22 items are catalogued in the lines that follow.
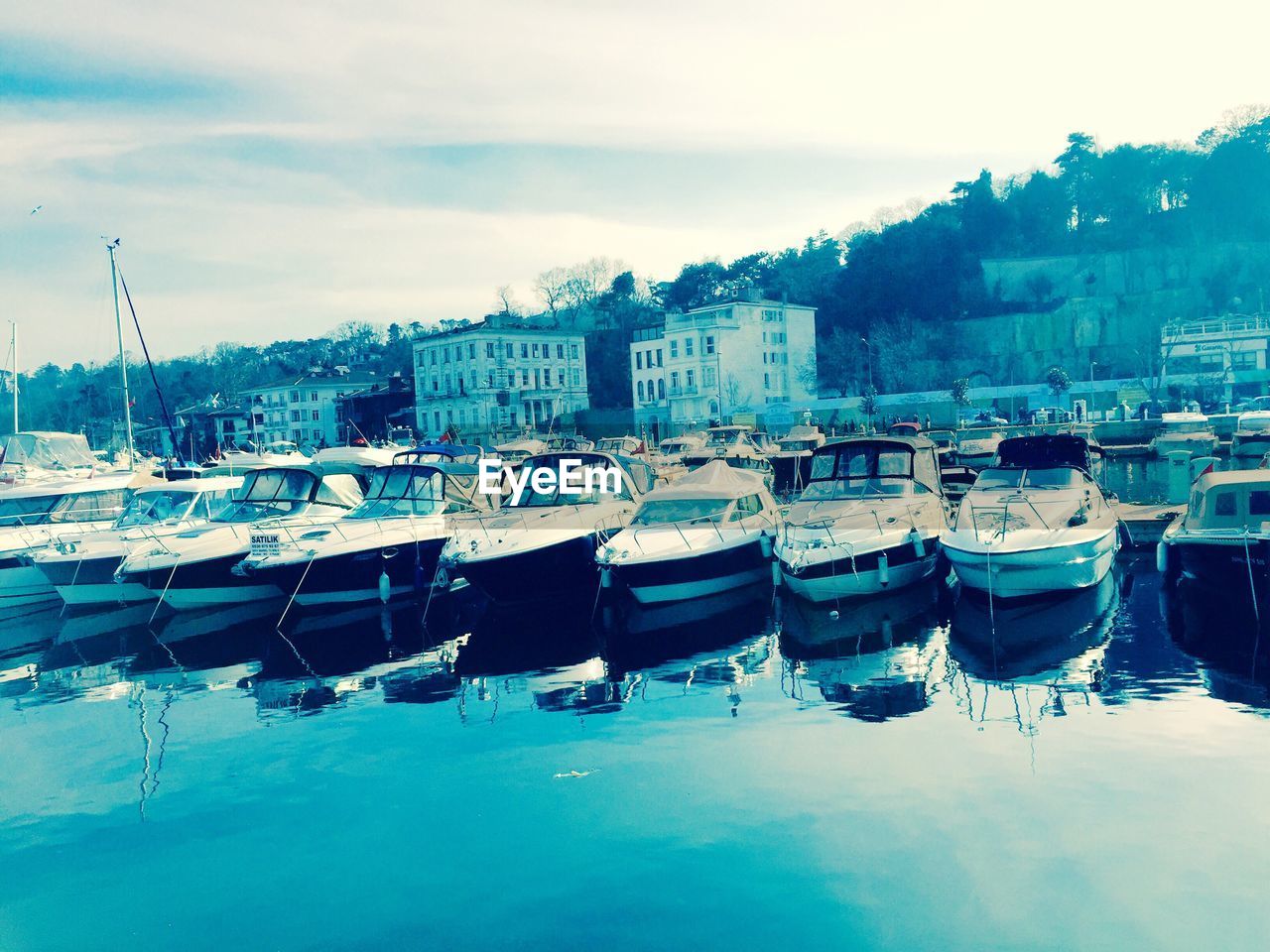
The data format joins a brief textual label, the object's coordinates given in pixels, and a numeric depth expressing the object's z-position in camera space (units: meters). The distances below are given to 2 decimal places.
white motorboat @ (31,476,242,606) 21.11
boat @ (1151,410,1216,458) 34.22
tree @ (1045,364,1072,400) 60.47
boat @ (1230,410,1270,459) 24.14
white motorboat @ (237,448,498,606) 19.33
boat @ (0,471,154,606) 22.30
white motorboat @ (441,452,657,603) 18.84
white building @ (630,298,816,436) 79.75
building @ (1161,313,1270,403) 71.44
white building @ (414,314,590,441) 82.31
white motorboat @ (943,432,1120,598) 16.80
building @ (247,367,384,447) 93.94
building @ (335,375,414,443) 90.12
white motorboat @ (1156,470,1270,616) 15.72
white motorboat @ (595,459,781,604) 18.11
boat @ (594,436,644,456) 45.48
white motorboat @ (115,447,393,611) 19.86
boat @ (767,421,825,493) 33.67
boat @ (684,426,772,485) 34.84
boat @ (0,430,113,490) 34.66
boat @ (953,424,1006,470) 32.78
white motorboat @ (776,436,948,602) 17.72
